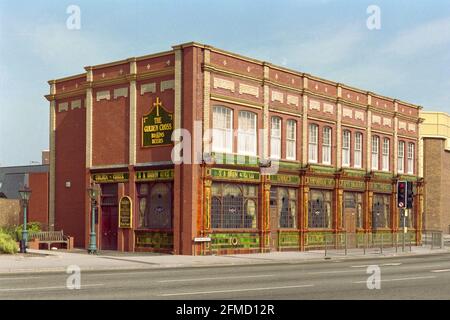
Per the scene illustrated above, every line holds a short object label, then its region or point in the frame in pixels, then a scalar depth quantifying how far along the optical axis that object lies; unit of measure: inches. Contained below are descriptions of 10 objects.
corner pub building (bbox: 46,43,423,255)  1218.6
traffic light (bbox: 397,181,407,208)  1418.6
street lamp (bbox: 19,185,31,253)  1144.2
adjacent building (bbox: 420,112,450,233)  2677.2
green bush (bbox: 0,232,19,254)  1107.9
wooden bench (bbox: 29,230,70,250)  1352.1
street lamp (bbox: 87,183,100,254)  1225.5
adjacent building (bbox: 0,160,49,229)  1529.3
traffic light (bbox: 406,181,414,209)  1423.5
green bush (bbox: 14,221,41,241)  1381.0
